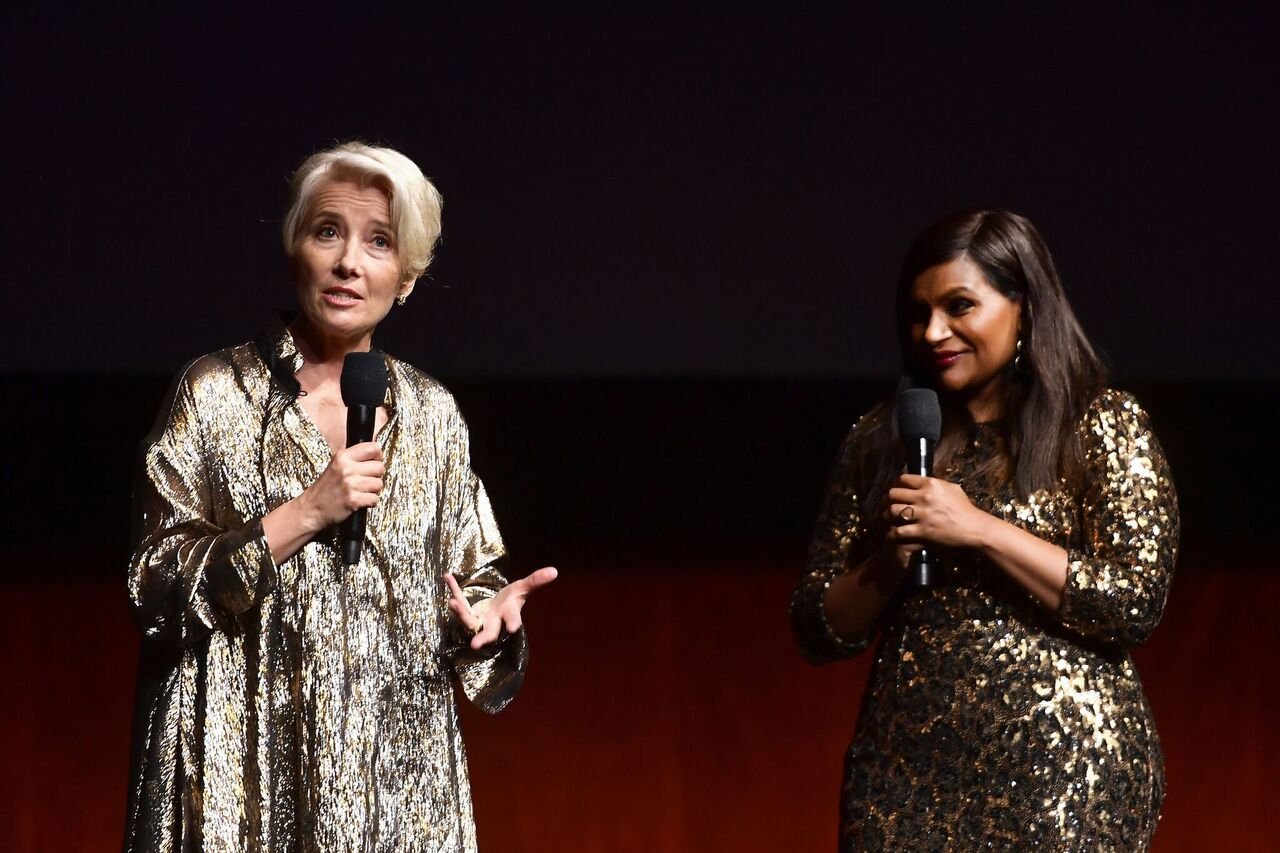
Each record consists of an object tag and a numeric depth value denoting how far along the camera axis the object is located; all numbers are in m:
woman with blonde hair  7.86
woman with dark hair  7.85
